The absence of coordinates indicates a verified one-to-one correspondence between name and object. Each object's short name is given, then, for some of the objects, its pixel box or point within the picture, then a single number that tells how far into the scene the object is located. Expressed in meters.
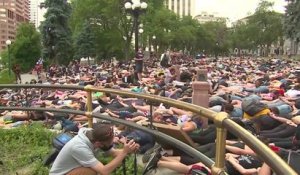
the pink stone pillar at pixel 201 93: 10.12
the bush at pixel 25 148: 5.60
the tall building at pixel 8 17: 155.75
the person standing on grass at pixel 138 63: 22.11
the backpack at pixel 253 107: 8.27
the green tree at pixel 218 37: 108.99
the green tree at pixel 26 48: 55.37
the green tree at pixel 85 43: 55.61
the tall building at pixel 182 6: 160.07
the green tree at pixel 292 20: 58.53
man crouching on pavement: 3.88
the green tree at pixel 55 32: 49.00
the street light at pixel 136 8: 21.58
